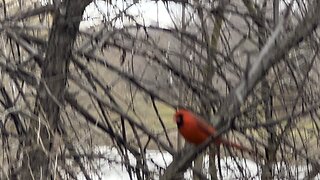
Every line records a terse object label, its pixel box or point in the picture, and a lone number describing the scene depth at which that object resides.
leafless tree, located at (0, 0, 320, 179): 4.50
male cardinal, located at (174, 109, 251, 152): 3.90
